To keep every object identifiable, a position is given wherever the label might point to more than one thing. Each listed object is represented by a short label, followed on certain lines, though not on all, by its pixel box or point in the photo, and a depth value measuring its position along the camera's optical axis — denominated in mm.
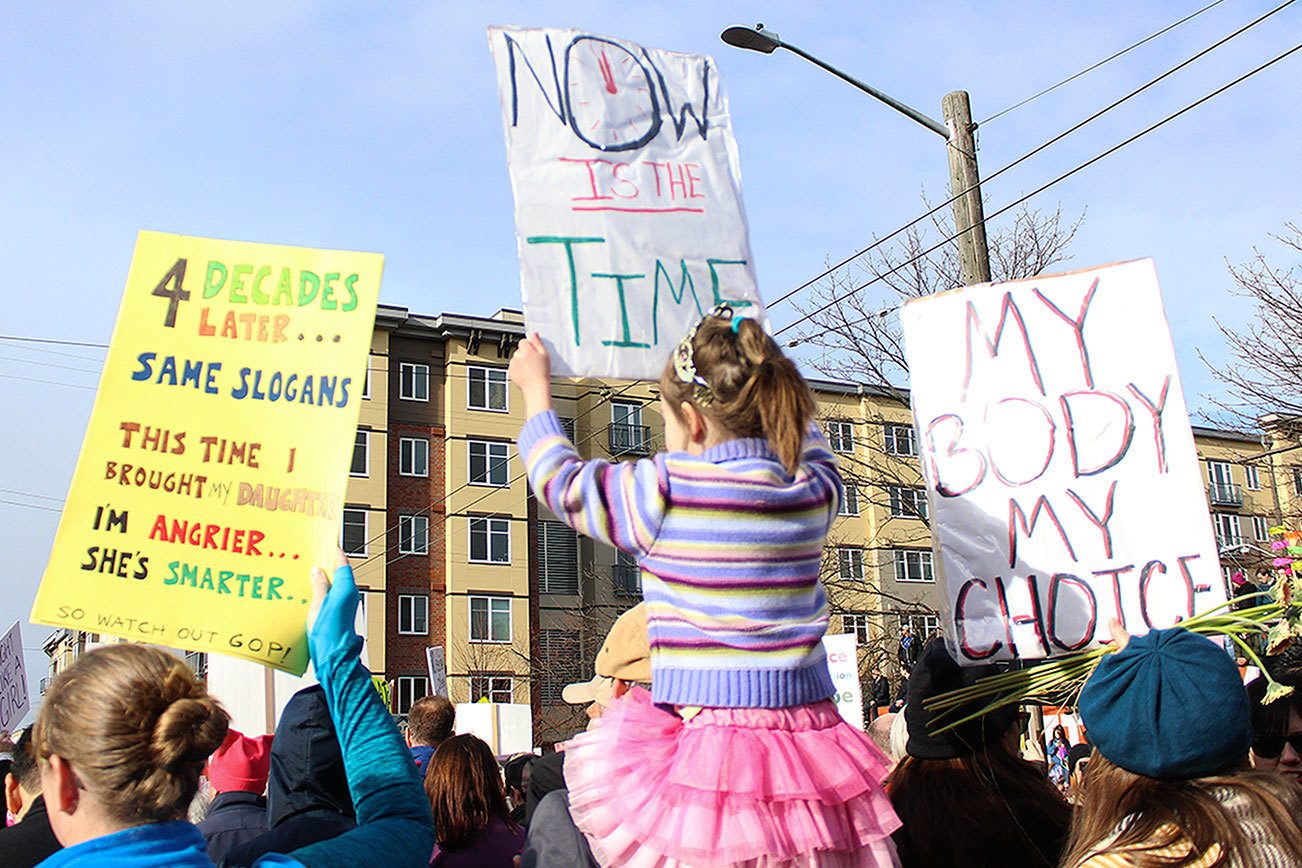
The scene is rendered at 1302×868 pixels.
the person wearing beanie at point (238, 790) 3742
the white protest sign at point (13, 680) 10125
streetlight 9289
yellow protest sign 2982
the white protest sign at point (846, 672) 11391
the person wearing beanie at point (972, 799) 3441
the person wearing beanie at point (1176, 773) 2201
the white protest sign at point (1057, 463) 4160
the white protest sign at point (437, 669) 21375
